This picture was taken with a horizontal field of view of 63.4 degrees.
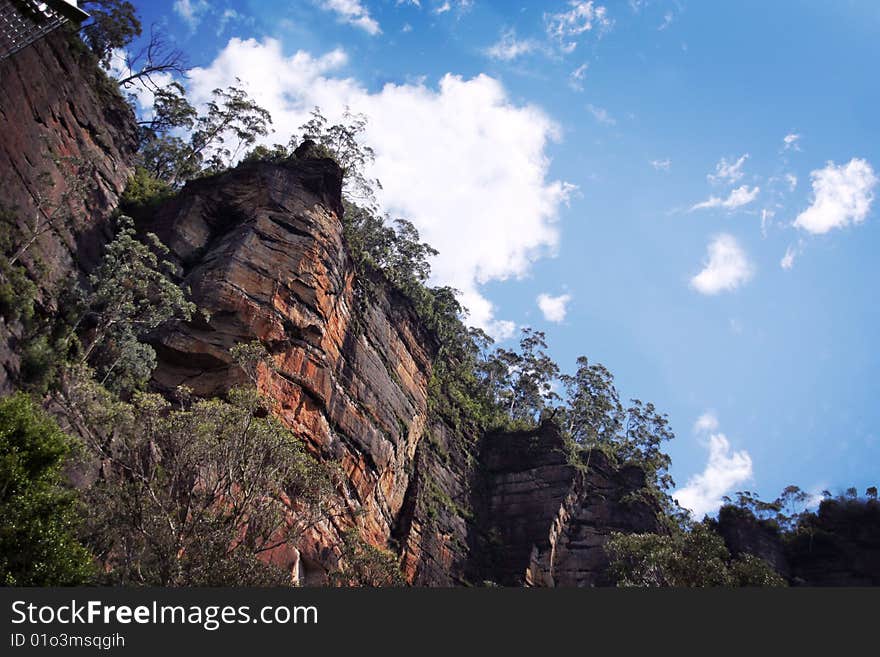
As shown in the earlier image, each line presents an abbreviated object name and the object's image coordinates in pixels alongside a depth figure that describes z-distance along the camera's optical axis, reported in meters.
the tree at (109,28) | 39.12
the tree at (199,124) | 45.28
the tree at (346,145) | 48.38
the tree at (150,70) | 42.81
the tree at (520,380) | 61.72
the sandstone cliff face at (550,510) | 41.78
